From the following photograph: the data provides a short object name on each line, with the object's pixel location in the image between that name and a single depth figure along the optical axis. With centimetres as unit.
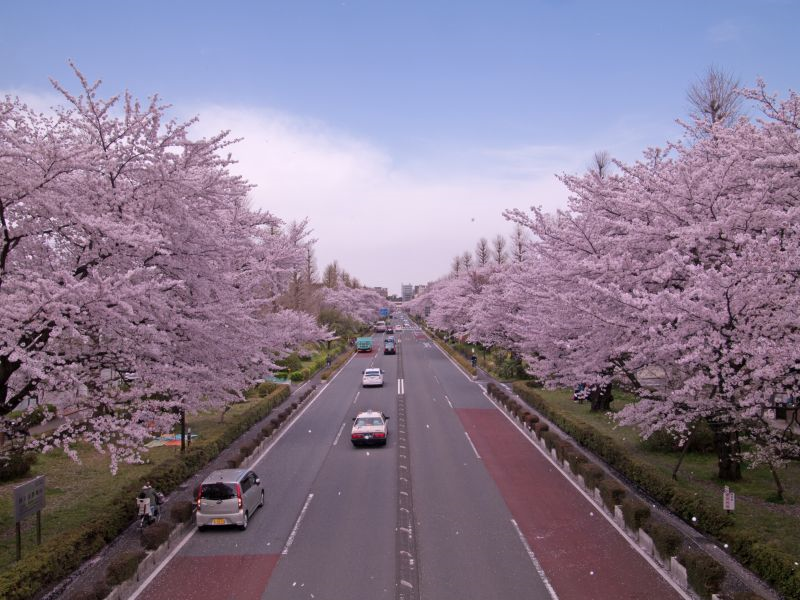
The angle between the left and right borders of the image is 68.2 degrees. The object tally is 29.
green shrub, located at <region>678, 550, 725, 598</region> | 1067
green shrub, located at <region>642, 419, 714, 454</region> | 2228
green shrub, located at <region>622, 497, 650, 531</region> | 1412
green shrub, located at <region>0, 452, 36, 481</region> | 1938
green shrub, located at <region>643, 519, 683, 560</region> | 1243
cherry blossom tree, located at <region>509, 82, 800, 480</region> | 1240
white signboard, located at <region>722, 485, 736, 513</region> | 1362
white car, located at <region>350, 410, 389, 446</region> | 2491
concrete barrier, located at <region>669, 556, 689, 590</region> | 1162
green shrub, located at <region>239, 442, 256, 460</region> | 2216
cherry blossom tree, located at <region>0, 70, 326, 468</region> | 1123
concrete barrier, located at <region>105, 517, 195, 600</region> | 1139
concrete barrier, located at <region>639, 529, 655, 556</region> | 1342
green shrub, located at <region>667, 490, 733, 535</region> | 1327
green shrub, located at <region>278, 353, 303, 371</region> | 5239
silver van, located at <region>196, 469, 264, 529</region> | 1511
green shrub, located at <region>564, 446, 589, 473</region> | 1962
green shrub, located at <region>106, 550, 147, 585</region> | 1118
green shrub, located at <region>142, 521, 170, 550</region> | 1316
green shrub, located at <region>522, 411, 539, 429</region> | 2742
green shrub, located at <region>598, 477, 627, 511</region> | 1602
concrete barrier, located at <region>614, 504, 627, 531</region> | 1535
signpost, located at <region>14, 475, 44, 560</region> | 1187
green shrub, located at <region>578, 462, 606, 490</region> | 1780
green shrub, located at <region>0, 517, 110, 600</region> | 1027
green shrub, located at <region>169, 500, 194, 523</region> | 1509
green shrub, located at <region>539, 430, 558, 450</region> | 2339
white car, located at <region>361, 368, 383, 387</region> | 4425
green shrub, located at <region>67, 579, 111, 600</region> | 1011
